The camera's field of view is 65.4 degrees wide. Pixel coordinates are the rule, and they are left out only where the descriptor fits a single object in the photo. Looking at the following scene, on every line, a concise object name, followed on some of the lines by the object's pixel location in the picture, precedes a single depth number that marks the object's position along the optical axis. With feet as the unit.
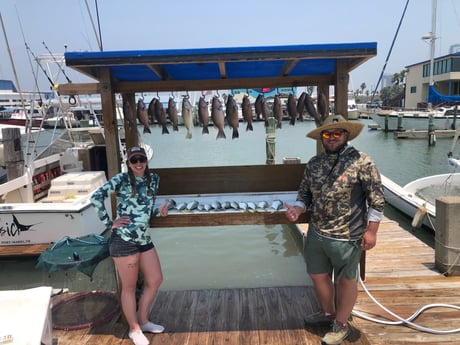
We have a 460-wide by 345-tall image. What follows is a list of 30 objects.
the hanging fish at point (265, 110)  12.03
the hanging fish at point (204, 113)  11.84
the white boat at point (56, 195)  18.95
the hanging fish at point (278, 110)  12.01
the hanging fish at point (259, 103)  11.98
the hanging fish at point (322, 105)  12.07
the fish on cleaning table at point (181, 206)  10.43
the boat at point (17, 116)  23.14
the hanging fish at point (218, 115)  11.82
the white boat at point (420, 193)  27.14
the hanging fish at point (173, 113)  12.01
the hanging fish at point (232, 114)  11.91
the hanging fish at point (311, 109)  11.90
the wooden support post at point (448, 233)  13.66
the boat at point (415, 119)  91.15
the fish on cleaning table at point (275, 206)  10.07
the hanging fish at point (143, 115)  11.60
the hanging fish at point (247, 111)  12.12
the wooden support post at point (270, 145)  33.69
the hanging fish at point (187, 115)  12.01
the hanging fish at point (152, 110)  11.76
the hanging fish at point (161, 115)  11.80
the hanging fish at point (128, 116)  12.15
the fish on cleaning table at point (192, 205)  10.45
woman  8.62
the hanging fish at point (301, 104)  11.93
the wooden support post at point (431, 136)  76.28
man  8.08
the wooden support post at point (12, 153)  22.26
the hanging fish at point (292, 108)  11.94
